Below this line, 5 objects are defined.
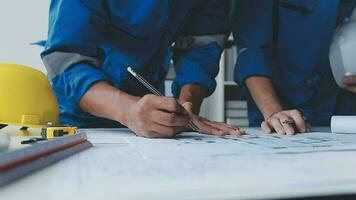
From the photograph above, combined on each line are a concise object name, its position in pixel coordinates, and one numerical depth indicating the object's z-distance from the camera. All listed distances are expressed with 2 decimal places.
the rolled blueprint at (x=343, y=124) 0.87
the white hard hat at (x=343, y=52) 0.95
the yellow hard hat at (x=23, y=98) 0.72
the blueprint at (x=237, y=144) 0.53
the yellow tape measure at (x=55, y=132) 0.57
